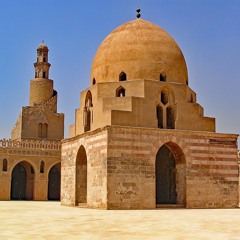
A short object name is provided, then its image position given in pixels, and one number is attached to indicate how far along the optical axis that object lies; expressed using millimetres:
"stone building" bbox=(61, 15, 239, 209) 17938
